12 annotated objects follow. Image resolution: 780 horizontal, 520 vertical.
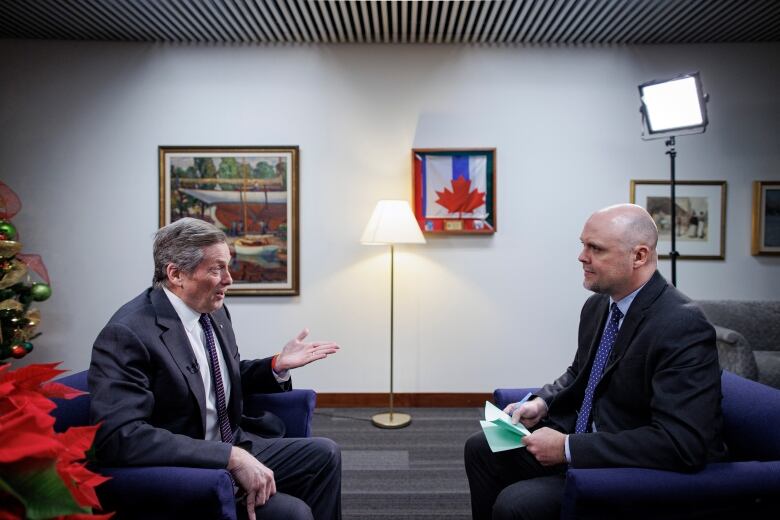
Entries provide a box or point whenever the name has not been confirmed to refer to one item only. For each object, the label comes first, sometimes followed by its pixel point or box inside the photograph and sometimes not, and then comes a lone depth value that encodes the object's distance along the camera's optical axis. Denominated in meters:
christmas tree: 3.15
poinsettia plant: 0.57
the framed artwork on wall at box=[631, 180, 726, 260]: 3.89
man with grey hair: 1.40
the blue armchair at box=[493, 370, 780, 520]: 1.29
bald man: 1.36
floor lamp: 3.39
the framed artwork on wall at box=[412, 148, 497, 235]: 3.87
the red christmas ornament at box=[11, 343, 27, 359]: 3.22
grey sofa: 3.59
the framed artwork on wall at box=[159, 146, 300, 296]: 3.86
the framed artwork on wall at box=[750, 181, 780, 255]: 3.88
